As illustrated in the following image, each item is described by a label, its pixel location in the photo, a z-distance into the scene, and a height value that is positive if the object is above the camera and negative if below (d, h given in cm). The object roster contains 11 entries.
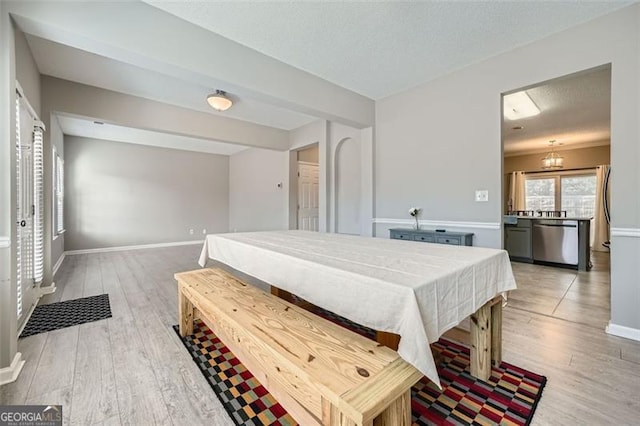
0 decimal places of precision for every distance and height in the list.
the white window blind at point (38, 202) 290 +9
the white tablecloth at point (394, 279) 101 -32
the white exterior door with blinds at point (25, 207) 227 +3
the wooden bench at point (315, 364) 88 -57
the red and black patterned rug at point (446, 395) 136 -102
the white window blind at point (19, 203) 192 +6
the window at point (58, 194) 455 +29
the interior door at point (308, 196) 614 +34
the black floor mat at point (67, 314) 239 -100
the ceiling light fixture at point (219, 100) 358 +145
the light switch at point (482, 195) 304 +18
